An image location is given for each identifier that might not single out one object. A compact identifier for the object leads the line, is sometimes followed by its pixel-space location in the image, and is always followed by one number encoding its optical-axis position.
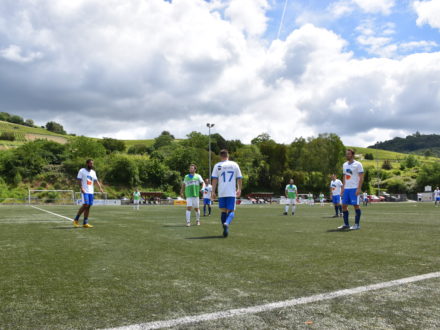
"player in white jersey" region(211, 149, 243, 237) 8.22
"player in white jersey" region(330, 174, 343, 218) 18.10
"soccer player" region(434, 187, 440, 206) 37.18
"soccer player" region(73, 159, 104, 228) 10.80
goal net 47.75
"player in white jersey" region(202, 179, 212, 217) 19.11
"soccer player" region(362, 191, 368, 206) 45.81
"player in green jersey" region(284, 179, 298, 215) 19.92
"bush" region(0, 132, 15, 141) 95.25
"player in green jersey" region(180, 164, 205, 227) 11.84
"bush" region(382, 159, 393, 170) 125.31
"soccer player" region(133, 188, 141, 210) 31.05
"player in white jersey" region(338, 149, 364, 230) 9.88
